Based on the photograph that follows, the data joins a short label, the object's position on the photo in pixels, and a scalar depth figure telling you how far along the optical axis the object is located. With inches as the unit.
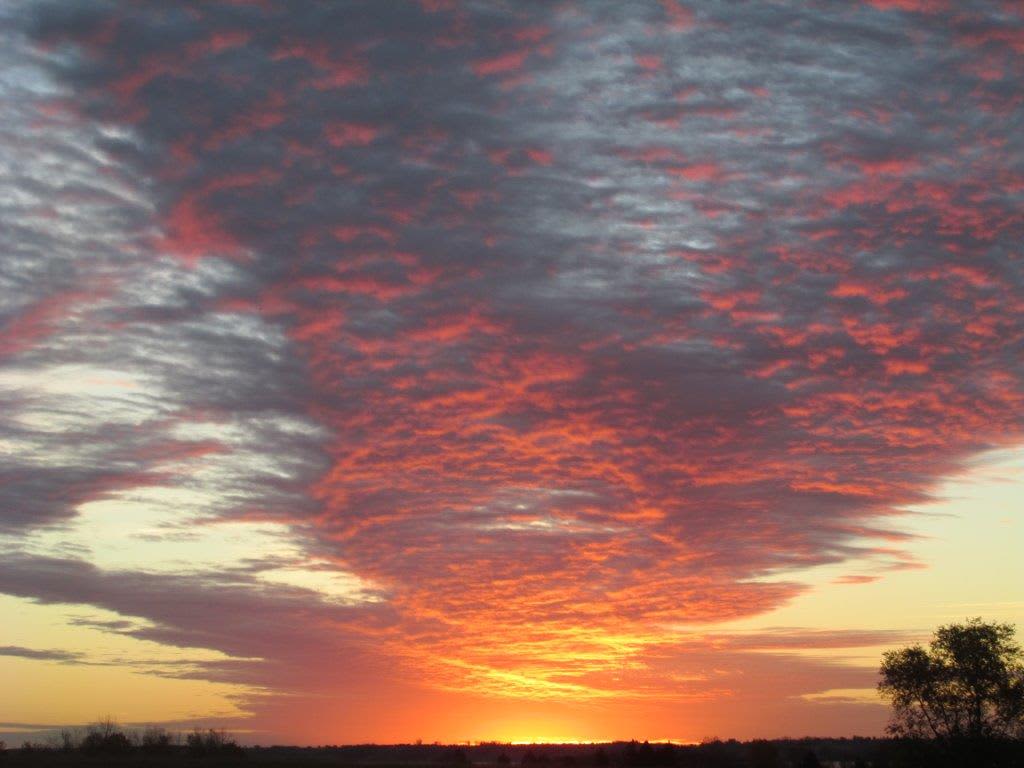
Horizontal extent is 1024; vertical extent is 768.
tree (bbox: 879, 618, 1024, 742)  3801.7
